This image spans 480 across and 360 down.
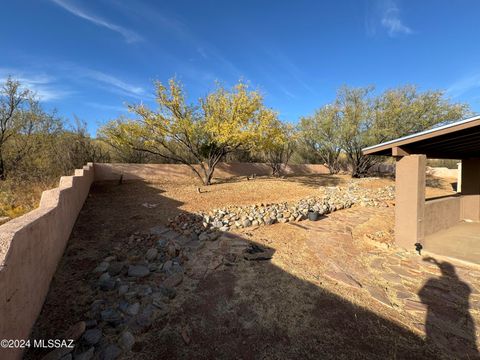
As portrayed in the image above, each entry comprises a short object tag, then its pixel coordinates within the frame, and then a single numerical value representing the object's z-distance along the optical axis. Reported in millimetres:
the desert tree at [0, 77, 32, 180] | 7977
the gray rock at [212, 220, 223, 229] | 5207
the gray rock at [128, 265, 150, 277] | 3363
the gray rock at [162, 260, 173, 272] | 3559
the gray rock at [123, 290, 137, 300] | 2850
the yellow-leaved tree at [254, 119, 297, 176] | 8938
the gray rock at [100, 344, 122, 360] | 2037
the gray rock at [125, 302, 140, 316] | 2578
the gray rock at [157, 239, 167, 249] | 4223
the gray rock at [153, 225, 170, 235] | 4758
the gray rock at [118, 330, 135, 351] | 2160
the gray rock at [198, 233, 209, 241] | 4678
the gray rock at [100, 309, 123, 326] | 2416
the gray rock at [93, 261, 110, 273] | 3332
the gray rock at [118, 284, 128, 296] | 2917
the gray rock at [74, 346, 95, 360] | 1981
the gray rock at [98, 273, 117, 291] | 2971
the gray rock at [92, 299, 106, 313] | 2587
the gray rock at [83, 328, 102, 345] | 2162
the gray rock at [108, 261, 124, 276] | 3334
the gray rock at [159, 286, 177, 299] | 2939
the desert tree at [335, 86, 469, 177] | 12102
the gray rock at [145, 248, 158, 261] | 3855
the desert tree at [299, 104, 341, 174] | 14875
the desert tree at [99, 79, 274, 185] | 8438
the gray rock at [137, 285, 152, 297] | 2929
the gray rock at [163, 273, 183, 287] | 3186
